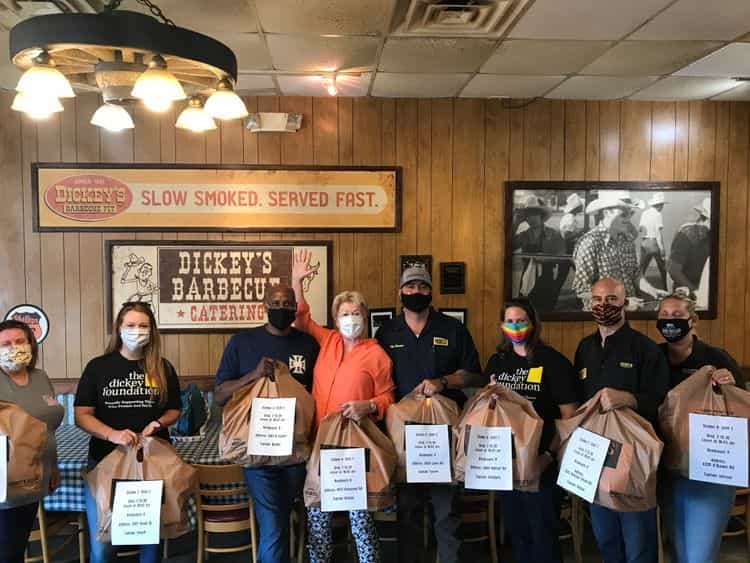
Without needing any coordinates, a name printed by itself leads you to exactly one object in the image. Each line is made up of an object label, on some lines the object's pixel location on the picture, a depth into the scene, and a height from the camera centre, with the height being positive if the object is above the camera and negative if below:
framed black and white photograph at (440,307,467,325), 3.98 -0.36
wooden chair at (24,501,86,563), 2.62 -1.33
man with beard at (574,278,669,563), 2.28 -0.51
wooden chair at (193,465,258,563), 2.74 -1.29
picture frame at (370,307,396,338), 3.93 -0.38
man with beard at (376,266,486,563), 2.58 -0.50
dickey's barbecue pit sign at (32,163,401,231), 3.78 +0.48
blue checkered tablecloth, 2.76 -1.06
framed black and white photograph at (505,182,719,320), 4.01 +0.16
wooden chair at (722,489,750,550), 2.98 -1.37
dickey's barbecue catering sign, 3.83 -0.09
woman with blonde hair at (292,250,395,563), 2.52 -0.55
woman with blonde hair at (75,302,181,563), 2.28 -0.56
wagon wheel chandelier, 1.68 +0.71
